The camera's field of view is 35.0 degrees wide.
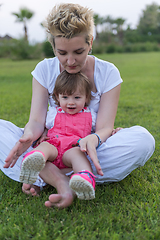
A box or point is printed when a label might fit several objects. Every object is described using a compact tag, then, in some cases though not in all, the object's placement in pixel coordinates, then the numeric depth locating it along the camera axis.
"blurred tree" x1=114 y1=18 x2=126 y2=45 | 52.84
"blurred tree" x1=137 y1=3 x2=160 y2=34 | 56.60
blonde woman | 1.94
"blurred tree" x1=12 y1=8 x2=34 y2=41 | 31.53
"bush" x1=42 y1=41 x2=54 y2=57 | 24.17
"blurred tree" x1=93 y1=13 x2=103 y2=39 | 48.70
